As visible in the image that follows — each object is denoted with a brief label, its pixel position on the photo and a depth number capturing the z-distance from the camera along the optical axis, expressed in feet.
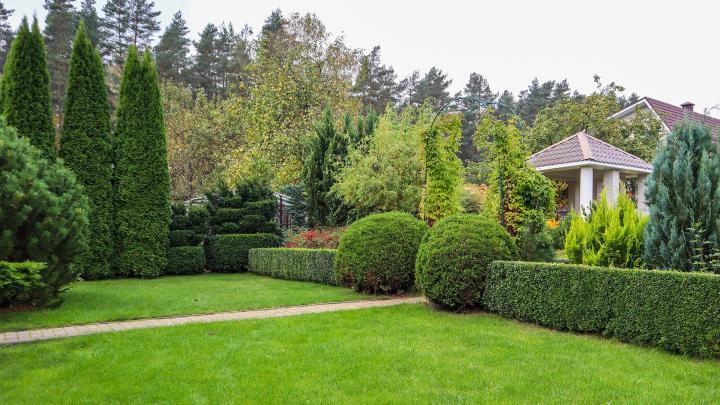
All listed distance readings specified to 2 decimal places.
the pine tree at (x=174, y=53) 111.10
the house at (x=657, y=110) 79.15
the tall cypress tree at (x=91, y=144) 42.34
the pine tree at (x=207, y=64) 117.19
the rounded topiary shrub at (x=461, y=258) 24.03
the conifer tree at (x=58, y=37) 91.66
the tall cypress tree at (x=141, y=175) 44.16
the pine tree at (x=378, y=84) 132.05
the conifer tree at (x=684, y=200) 19.11
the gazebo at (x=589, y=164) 56.65
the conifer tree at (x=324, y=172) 50.25
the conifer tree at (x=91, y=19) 98.32
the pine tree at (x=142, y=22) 108.58
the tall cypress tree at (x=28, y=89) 39.04
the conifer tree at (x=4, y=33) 95.96
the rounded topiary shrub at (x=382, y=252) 29.66
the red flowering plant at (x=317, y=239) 42.39
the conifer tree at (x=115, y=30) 104.17
